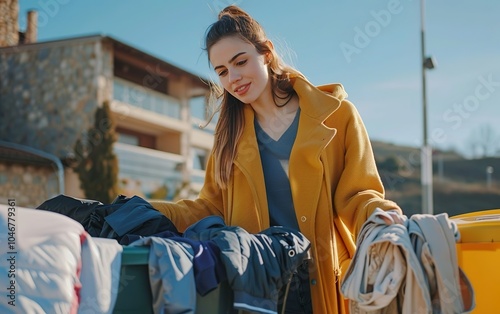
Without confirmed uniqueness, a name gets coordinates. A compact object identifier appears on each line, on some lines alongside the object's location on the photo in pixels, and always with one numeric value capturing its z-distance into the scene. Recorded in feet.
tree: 61.52
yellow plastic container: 6.83
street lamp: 35.70
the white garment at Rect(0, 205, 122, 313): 4.87
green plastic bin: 5.56
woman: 7.46
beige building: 68.44
